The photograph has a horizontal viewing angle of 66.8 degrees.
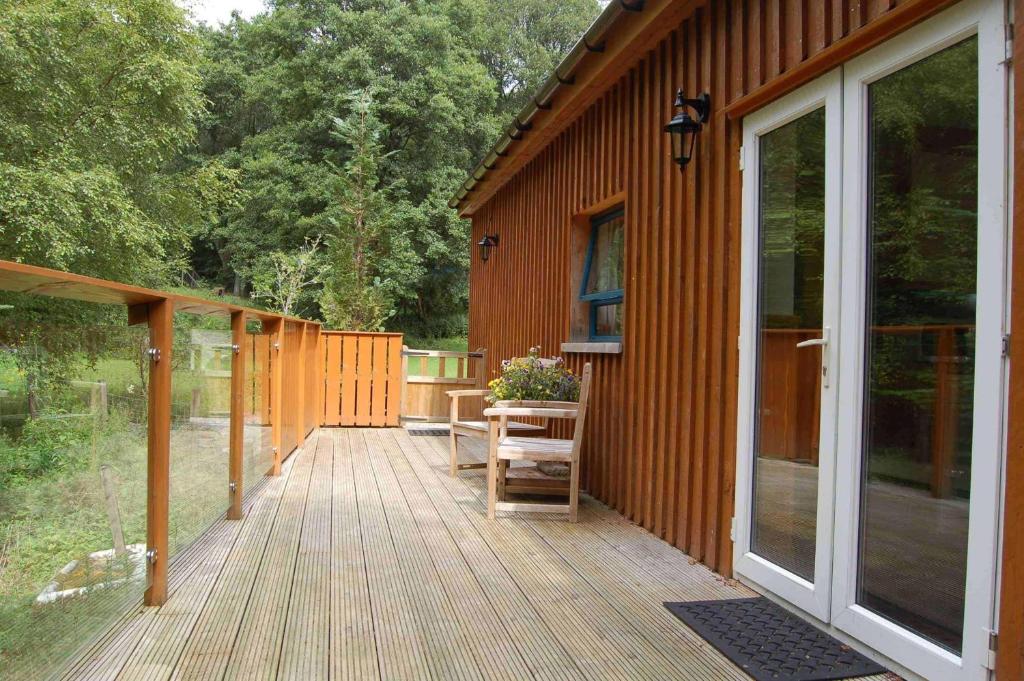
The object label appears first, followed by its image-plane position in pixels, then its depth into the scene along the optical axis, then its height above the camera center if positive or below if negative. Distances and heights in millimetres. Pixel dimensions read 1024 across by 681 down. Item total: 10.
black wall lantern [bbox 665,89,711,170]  3501 +988
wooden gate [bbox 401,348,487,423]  8906 -540
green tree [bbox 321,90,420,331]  10320 +1588
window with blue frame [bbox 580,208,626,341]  4906 +432
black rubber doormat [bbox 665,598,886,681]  2244 -945
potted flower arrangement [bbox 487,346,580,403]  4824 -265
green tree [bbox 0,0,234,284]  9547 +2857
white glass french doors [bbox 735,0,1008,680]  1964 -7
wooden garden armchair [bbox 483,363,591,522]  4184 -595
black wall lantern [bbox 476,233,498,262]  8180 +1023
